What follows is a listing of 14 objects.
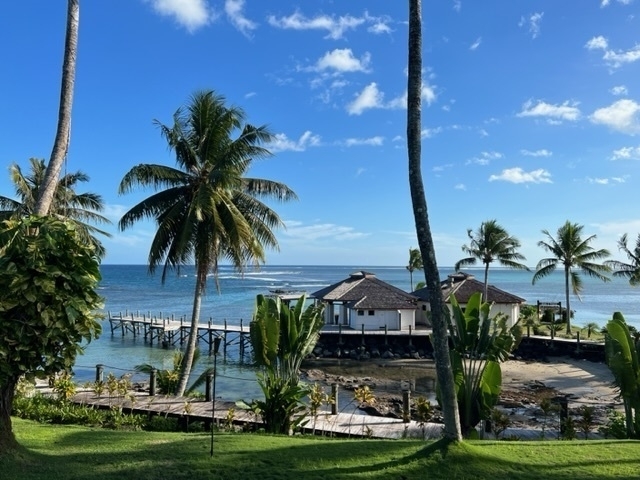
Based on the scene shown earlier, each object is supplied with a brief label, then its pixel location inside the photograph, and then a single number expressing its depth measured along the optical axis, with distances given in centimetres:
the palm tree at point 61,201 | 1850
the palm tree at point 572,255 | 3425
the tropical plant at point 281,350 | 1027
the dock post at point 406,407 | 1248
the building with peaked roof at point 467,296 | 3416
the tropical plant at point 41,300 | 573
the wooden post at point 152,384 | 1461
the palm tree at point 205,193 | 1456
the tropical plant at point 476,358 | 968
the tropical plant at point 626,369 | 954
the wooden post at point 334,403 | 1262
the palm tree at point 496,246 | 3716
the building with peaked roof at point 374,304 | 3372
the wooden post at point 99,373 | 1576
